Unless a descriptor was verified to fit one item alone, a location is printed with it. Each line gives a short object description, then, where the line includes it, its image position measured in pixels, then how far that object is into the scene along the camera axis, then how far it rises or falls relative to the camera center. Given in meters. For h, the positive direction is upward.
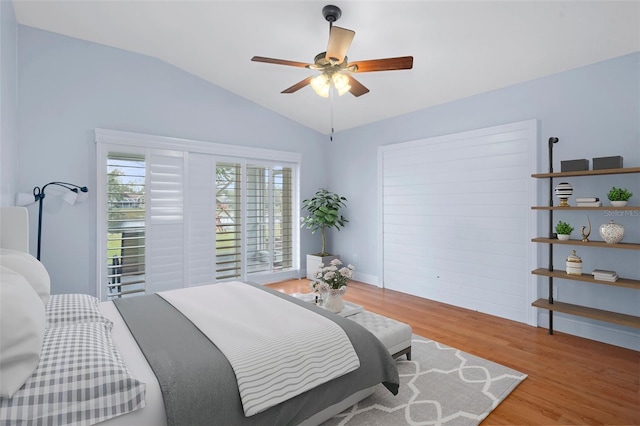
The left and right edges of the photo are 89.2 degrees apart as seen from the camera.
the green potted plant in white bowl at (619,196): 2.77 +0.16
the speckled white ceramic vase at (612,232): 2.84 -0.15
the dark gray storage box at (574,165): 2.98 +0.47
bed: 1.26 -0.72
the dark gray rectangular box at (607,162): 2.80 +0.46
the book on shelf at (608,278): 2.84 -0.56
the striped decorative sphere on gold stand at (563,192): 3.09 +0.22
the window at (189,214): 3.96 -0.01
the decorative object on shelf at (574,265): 3.06 -0.47
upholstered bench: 2.50 -0.93
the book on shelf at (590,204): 2.92 +0.11
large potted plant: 5.39 -0.05
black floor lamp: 3.08 +0.17
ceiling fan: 2.34 +1.20
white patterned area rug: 2.01 -1.25
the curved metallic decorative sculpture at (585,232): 3.06 -0.16
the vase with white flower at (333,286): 2.85 -0.64
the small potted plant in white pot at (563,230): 3.09 -0.14
